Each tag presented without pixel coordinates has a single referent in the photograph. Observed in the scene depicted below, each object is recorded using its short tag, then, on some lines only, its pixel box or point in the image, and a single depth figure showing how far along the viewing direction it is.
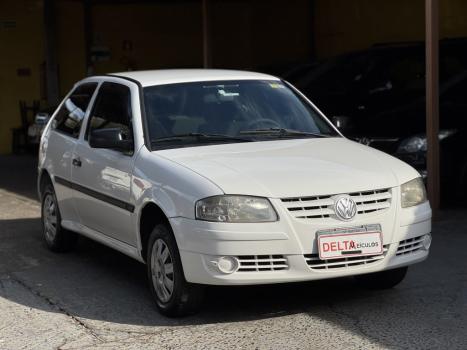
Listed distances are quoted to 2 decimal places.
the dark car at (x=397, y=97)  9.84
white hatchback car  5.66
